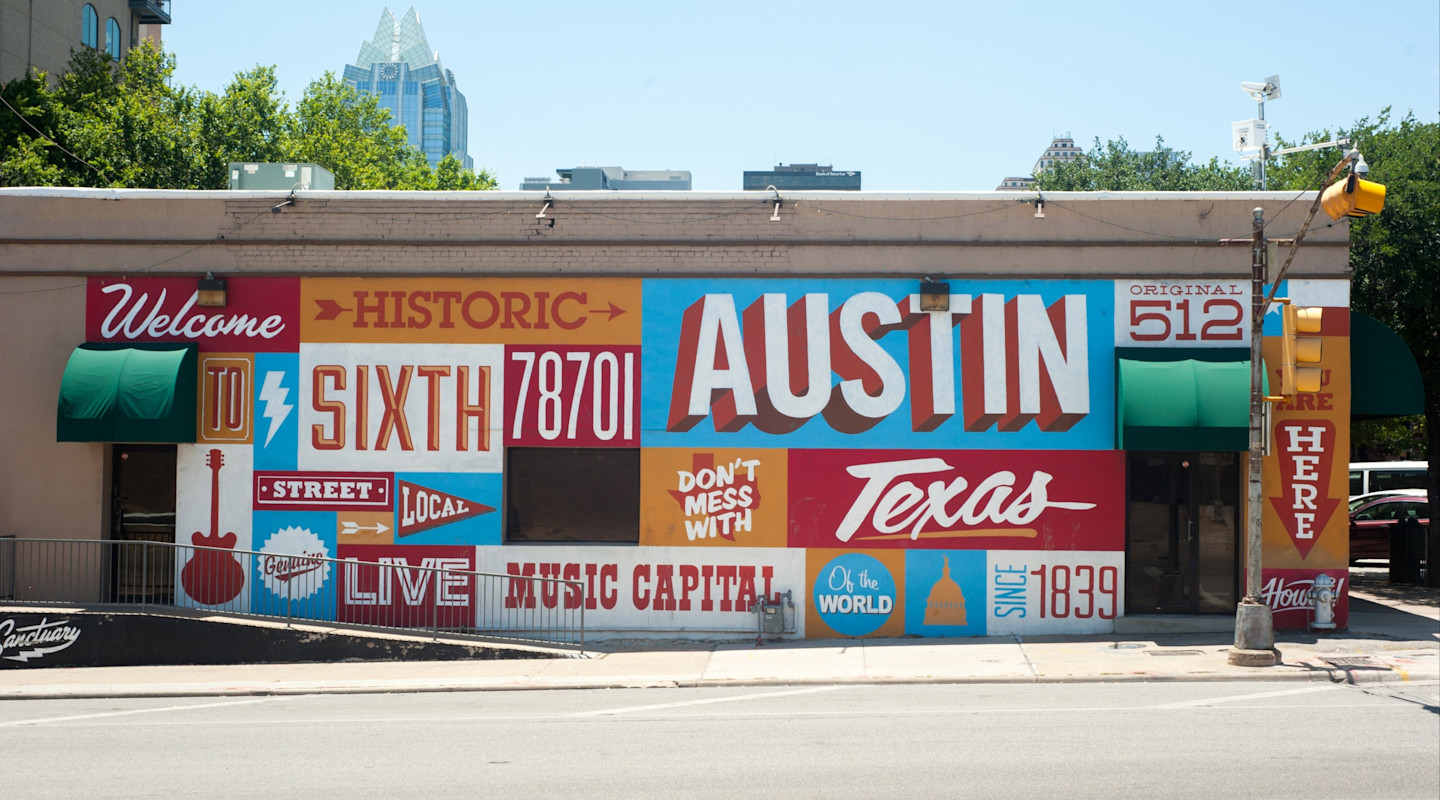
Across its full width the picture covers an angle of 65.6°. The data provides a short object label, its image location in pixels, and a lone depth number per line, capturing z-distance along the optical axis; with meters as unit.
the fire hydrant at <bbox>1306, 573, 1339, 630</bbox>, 14.78
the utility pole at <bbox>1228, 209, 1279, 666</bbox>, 12.99
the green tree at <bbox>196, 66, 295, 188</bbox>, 34.16
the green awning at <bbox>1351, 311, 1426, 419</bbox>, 15.27
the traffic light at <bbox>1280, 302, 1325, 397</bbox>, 12.83
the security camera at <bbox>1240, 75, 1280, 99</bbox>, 24.97
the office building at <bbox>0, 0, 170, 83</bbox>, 43.22
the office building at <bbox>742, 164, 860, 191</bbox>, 77.25
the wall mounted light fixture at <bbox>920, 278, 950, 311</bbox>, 15.45
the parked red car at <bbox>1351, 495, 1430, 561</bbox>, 23.45
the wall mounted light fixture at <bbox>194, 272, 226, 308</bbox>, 15.86
